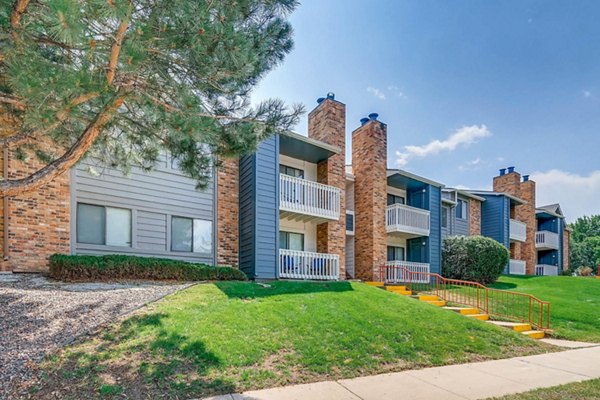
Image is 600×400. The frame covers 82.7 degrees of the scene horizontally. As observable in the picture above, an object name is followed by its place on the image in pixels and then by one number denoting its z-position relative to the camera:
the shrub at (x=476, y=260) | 16.09
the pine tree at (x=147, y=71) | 3.62
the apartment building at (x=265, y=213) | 9.05
